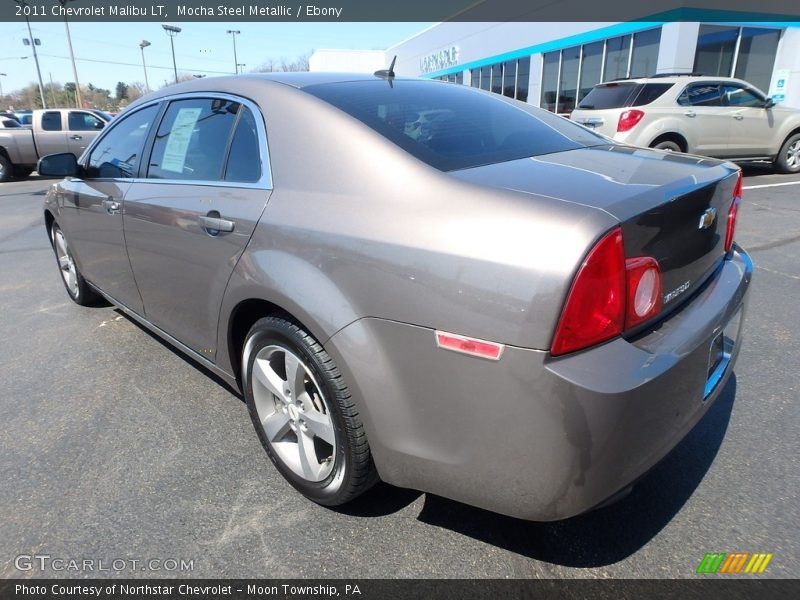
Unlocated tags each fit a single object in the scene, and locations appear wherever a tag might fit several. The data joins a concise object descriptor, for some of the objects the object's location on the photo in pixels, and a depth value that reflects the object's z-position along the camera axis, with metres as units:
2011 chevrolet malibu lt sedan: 1.50
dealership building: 15.13
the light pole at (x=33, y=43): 47.59
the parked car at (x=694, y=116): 9.16
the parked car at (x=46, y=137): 14.83
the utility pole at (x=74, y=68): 36.09
